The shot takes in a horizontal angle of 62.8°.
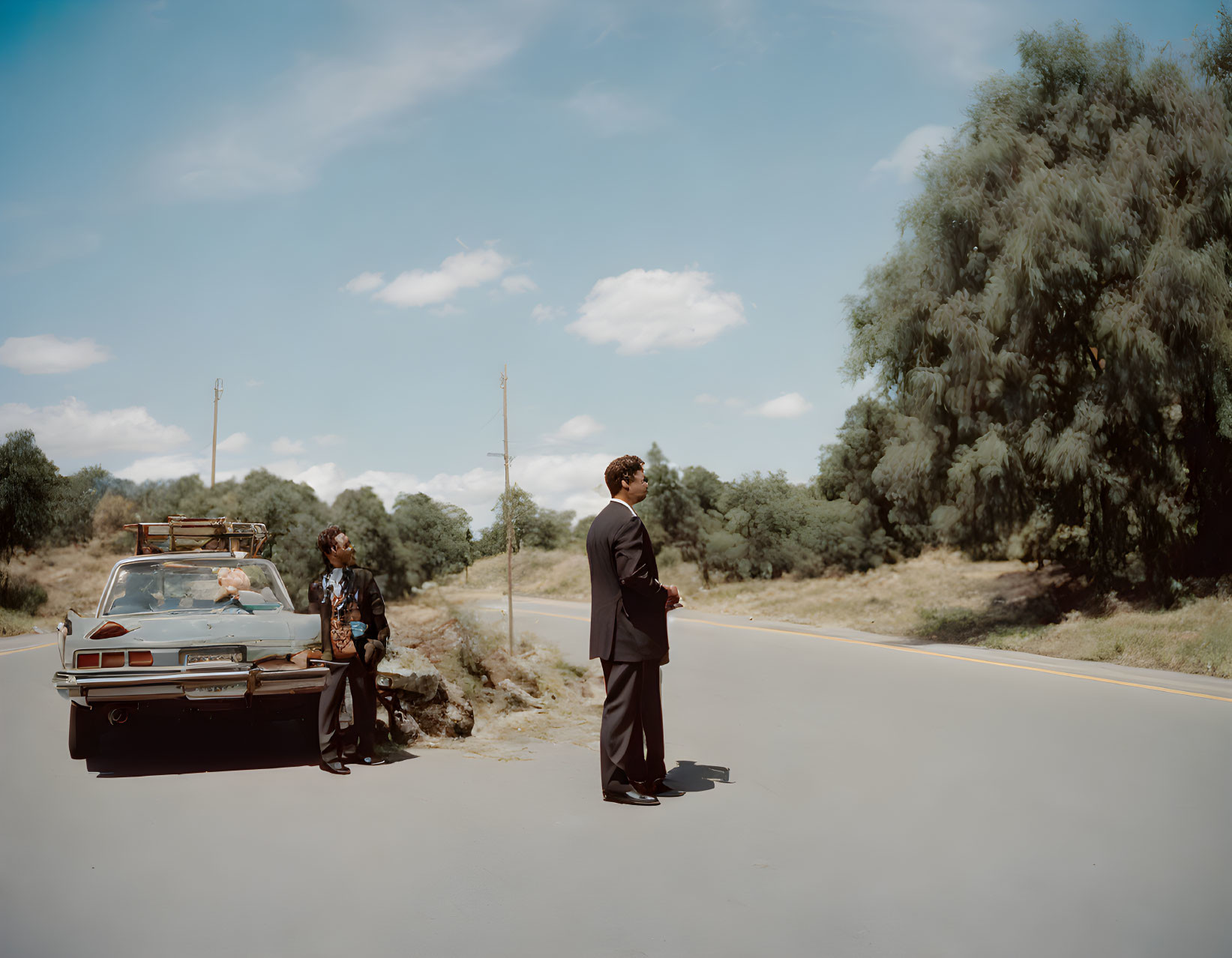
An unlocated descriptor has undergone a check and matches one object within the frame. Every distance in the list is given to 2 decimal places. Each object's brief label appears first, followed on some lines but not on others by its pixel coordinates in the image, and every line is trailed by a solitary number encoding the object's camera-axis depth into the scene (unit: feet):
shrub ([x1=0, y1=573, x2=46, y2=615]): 108.06
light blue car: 23.95
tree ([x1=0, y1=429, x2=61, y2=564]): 109.70
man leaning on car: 24.81
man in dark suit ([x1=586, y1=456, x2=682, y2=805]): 21.08
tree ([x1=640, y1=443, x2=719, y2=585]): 166.61
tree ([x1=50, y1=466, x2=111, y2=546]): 118.93
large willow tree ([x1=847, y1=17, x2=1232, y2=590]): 58.80
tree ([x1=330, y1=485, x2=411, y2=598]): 99.55
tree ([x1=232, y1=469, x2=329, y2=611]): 111.65
